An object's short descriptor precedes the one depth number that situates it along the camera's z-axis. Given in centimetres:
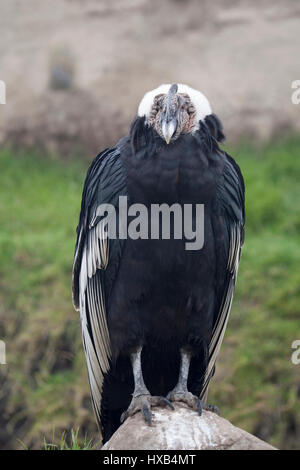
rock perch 941
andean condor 1023
